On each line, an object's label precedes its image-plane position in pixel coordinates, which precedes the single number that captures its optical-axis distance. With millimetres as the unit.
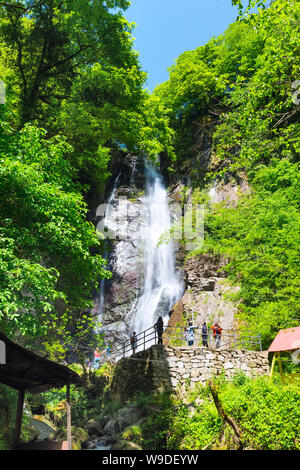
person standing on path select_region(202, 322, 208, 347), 16078
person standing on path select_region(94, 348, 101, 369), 21662
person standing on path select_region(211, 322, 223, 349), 16016
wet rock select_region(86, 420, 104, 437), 14531
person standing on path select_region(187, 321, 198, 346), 15905
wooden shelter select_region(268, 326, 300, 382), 11344
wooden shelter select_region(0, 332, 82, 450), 7719
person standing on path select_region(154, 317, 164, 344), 15180
